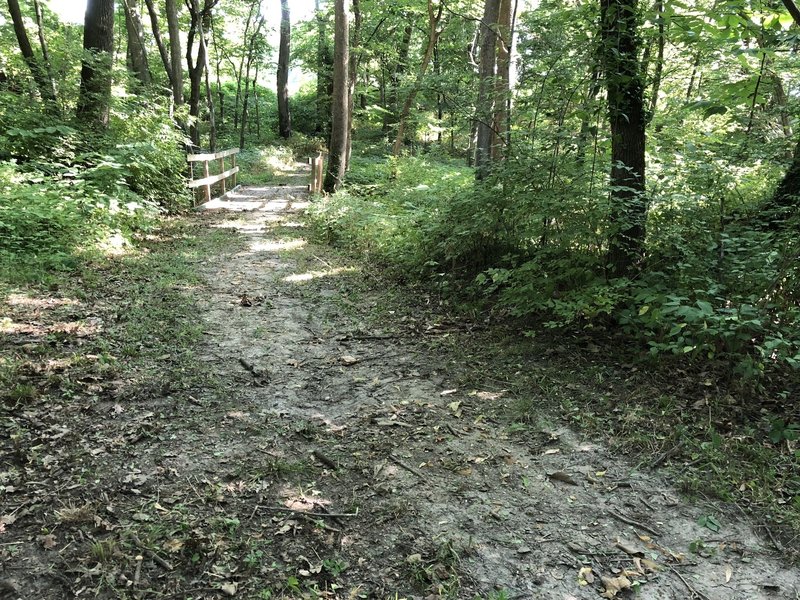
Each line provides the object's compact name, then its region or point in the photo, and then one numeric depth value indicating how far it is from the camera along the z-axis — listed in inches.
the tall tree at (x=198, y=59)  579.5
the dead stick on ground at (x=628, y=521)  115.3
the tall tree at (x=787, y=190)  230.4
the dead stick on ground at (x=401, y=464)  133.2
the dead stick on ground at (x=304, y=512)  117.6
